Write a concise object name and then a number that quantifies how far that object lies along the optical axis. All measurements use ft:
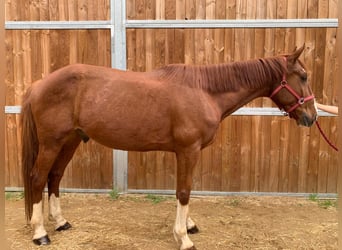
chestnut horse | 9.97
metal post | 13.97
